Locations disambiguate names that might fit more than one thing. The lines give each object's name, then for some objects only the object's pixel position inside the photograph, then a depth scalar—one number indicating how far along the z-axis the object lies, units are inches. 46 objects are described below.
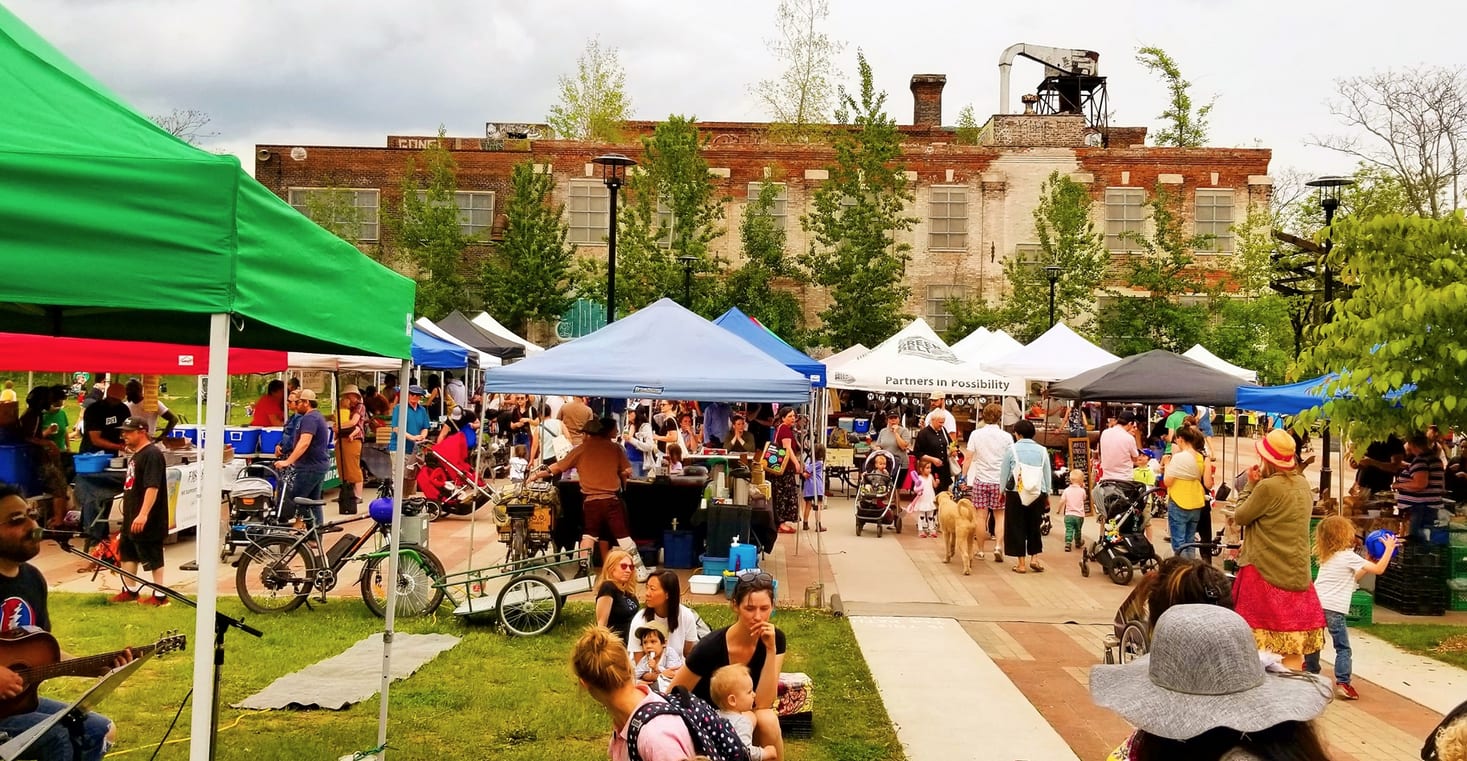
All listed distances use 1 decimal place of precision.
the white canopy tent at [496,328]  1123.3
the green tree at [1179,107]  1696.6
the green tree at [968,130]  2230.6
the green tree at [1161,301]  1428.4
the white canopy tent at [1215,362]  853.2
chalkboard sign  861.8
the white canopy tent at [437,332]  811.4
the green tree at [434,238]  1533.0
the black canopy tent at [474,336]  1011.3
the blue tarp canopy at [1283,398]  517.0
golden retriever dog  543.8
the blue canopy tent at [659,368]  464.1
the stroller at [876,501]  665.0
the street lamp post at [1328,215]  696.4
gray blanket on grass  302.2
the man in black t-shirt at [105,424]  557.0
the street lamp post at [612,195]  764.5
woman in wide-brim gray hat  113.1
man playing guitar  186.1
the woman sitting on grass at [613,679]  175.5
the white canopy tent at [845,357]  962.1
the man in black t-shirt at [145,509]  397.4
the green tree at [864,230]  1445.6
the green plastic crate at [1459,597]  475.2
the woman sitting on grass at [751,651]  221.3
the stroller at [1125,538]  521.7
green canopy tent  137.0
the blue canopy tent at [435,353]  722.2
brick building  1617.9
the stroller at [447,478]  674.8
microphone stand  199.8
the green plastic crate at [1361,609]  445.4
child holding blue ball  323.0
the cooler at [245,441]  705.0
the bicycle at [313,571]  407.5
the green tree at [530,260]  1478.8
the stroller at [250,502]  509.7
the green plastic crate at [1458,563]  474.3
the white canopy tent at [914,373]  767.7
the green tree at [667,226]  1435.8
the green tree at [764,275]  1524.4
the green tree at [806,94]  2075.5
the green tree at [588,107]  2025.1
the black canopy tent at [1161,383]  619.2
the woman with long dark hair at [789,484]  637.3
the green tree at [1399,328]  345.7
